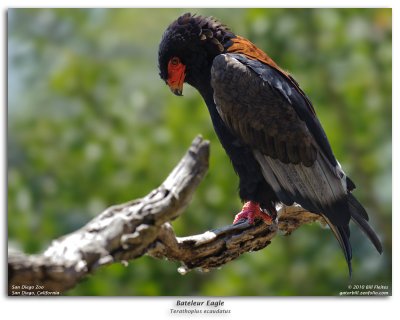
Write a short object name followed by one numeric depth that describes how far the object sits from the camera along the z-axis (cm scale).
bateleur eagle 727
